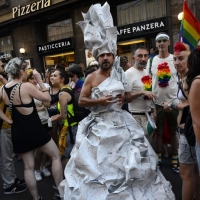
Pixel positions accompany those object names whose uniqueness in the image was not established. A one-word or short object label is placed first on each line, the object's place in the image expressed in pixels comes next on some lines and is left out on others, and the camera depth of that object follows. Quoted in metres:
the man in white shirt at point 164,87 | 3.96
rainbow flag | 3.62
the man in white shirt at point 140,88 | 3.65
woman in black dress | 3.03
